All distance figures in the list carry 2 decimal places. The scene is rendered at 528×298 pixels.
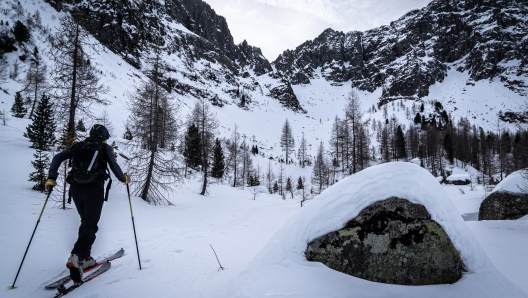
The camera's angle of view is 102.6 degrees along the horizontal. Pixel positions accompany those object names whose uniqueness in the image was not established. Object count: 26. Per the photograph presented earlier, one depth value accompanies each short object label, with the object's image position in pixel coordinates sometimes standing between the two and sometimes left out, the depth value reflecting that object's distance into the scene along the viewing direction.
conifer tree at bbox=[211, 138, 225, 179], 31.98
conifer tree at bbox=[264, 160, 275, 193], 43.98
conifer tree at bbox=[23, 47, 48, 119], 32.44
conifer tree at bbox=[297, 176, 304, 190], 43.09
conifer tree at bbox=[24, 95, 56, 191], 19.28
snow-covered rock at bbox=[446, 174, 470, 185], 33.47
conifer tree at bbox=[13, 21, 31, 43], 54.25
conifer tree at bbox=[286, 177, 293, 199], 43.16
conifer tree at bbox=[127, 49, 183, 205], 12.30
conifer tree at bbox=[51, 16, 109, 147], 11.25
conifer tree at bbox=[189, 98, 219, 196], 18.83
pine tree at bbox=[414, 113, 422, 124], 90.44
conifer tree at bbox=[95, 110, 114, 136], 35.37
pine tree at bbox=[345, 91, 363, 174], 18.27
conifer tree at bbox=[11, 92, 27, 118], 30.92
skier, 3.68
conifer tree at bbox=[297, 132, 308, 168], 69.22
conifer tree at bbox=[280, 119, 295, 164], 68.78
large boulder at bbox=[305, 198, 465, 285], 3.03
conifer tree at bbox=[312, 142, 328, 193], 30.68
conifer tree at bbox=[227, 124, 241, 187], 30.39
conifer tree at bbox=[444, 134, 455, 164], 53.74
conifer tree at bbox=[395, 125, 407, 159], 53.09
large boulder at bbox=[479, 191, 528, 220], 8.27
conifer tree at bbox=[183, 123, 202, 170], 20.41
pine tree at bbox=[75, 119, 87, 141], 10.55
